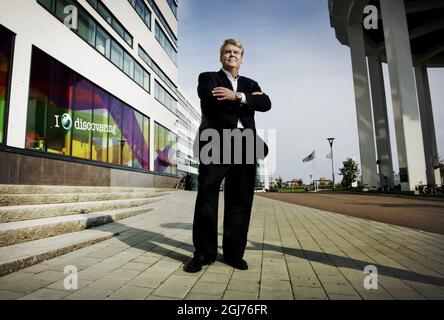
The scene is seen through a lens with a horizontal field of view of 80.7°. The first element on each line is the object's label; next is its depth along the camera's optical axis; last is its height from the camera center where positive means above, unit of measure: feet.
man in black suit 8.87 +0.76
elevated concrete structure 66.28 +37.12
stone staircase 9.14 -1.43
